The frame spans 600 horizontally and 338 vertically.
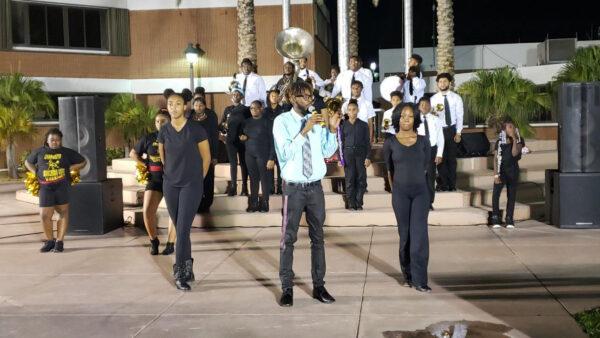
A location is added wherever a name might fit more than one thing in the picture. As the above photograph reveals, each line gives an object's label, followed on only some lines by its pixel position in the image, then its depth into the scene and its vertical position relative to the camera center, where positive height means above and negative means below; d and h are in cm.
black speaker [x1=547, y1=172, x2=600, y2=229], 1045 -105
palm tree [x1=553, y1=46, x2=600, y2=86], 1712 +161
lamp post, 2217 +273
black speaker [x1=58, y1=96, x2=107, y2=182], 1103 +19
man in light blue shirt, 623 -30
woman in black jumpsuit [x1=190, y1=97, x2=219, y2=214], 1116 +7
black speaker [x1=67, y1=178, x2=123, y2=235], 1090 -107
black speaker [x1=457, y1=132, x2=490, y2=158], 1485 -26
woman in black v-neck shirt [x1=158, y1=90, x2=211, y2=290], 699 -34
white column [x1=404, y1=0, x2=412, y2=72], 1716 +278
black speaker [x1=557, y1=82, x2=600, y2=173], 1063 +9
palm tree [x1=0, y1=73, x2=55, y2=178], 2075 +103
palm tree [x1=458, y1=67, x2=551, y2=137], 1689 +87
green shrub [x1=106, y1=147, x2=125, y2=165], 2451 -46
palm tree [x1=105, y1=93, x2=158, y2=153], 2386 +76
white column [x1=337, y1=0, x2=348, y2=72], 1378 +209
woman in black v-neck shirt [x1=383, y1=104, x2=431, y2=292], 684 -59
